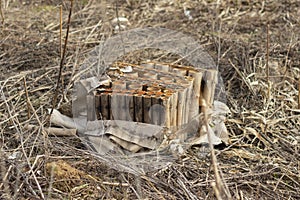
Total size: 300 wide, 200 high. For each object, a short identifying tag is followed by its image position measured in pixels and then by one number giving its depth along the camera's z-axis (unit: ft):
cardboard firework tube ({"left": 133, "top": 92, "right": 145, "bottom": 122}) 16.01
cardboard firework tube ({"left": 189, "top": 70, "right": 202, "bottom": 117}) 17.87
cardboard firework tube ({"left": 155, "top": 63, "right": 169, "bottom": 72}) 18.28
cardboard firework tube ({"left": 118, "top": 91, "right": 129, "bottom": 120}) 16.14
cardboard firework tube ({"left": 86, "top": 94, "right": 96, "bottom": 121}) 16.70
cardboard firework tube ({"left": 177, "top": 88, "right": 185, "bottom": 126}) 16.62
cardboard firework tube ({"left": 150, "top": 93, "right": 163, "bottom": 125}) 15.93
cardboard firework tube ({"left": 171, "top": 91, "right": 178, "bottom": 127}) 16.32
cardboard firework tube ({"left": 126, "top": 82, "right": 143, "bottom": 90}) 16.60
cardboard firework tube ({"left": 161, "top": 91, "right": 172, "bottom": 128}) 15.85
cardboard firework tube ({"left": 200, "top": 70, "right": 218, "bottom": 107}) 18.49
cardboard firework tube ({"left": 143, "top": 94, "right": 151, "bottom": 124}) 15.93
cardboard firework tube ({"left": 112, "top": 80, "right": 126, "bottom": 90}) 16.57
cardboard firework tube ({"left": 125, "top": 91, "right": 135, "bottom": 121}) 16.07
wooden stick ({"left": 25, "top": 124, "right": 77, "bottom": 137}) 17.09
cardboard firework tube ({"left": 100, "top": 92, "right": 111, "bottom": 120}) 16.34
